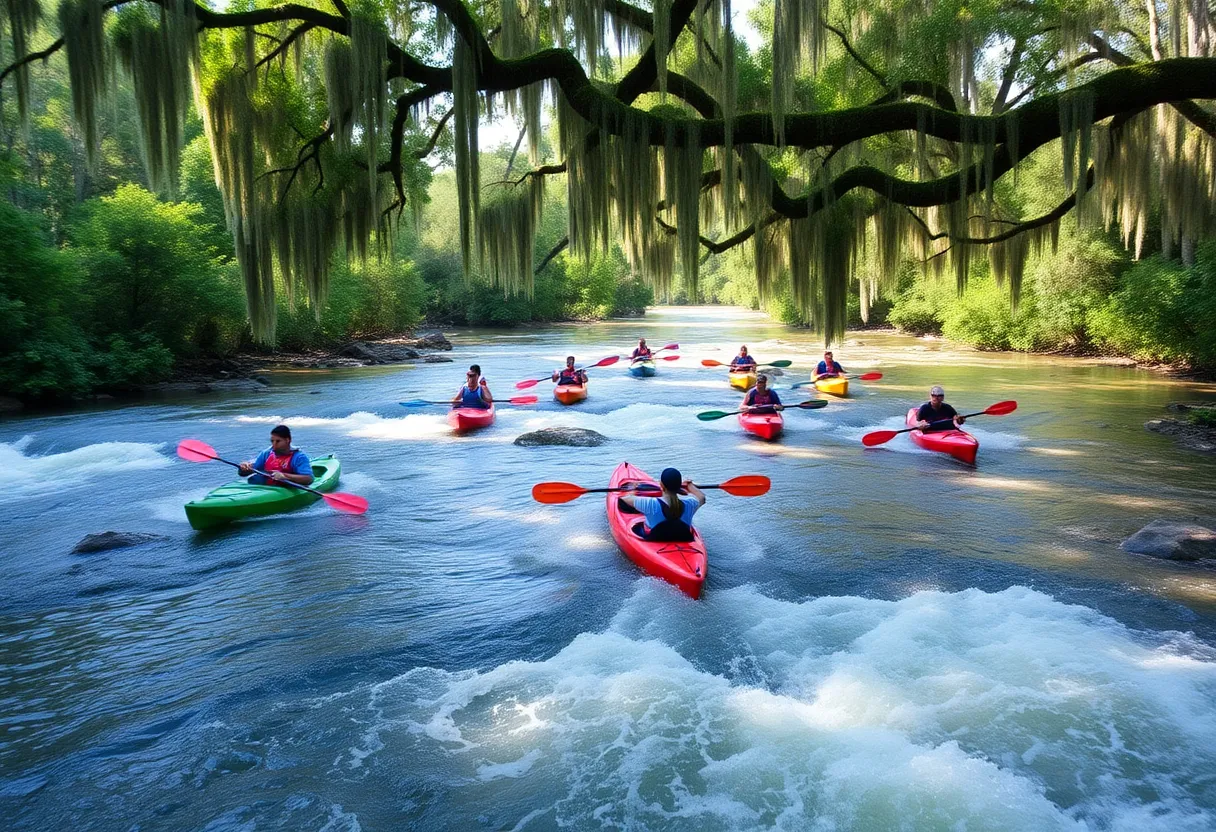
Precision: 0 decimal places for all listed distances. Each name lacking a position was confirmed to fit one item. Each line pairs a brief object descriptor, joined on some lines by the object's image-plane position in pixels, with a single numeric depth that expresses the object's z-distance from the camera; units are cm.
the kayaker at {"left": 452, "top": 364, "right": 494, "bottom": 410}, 1739
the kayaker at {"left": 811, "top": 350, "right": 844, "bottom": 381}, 2141
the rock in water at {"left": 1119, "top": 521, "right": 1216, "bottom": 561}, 838
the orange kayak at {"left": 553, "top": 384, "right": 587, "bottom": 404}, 2062
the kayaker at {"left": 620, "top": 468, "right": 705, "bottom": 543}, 852
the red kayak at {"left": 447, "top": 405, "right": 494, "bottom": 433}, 1688
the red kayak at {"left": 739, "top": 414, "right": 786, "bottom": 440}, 1576
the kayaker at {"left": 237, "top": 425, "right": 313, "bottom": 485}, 1079
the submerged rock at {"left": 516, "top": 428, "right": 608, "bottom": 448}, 1527
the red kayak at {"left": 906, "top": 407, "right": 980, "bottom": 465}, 1347
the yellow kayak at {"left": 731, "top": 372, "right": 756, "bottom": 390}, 2236
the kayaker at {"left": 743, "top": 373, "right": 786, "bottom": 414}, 1638
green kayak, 988
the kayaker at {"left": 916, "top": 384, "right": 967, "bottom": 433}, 1423
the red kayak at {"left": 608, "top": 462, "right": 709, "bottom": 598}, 785
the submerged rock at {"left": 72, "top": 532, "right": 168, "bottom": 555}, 909
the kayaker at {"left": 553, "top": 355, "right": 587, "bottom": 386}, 2123
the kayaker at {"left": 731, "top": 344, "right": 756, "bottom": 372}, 2365
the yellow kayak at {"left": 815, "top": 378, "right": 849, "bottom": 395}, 2095
